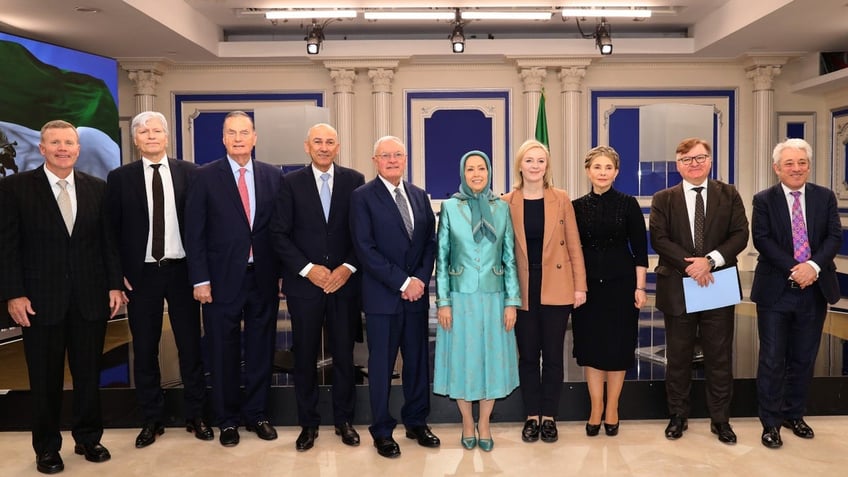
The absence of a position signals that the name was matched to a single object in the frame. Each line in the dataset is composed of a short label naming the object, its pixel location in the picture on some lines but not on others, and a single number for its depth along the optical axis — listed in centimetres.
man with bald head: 344
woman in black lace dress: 348
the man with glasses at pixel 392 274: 333
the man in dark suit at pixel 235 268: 345
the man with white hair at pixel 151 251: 347
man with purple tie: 350
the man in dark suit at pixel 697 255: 350
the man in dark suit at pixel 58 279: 318
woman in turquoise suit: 330
